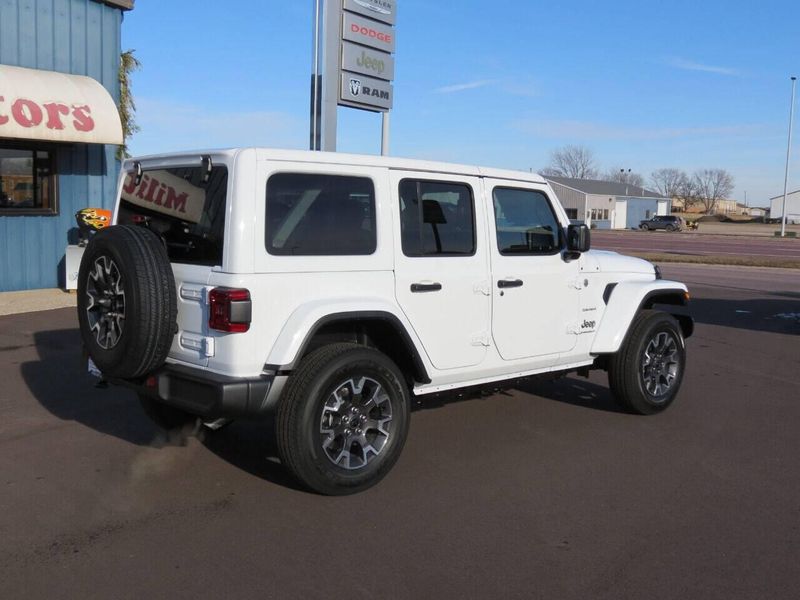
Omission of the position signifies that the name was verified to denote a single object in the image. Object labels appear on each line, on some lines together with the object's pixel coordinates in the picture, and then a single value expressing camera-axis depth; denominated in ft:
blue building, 38.50
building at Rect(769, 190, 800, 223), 369.55
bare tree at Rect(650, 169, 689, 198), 462.19
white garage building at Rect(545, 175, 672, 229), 278.67
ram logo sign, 43.75
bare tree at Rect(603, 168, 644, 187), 465.06
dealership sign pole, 42.86
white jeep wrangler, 14.11
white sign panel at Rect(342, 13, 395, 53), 43.50
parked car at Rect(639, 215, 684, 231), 251.44
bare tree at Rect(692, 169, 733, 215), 463.42
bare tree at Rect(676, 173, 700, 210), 463.83
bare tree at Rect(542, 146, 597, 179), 421.18
